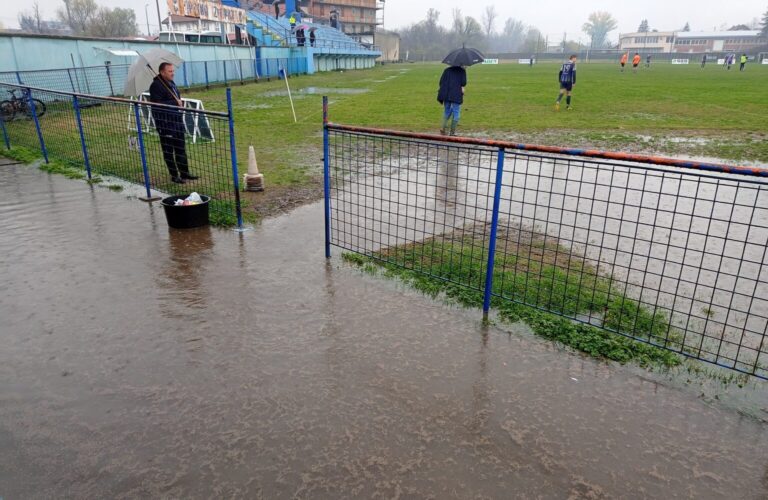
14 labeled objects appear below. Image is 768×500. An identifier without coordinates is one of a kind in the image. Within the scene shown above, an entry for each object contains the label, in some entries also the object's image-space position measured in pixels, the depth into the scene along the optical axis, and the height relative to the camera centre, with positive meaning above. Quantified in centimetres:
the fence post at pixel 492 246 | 403 -141
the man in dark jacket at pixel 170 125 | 808 -102
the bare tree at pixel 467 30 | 13000 +689
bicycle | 1412 -140
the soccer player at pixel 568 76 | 1712 -49
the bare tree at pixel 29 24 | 10298 +585
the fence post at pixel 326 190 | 509 -127
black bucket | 632 -180
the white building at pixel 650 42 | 14538 +545
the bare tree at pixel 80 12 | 9325 +739
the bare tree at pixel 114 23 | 6675 +464
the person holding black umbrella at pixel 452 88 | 1175 -62
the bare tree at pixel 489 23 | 18249 +1193
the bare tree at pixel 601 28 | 18538 +1092
